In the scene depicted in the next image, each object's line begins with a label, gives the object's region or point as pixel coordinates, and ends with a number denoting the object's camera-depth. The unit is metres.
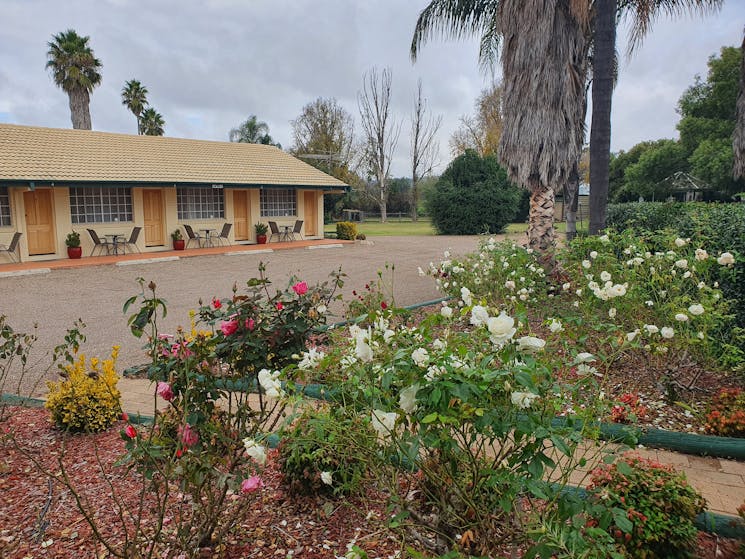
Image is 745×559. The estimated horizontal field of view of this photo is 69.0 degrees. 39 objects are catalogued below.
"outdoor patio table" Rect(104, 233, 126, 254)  17.39
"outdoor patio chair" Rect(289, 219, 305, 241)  22.98
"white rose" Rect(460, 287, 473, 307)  2.54
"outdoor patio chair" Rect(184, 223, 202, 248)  19.58
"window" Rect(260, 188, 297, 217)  22.39
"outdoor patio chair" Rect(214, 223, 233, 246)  20.20
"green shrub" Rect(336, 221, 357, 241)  23.92
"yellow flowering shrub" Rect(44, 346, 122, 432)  3.92
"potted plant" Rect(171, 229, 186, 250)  19.16
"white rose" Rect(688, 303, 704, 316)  3.80
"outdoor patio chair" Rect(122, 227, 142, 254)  17.80
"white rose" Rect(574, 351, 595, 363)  2.05
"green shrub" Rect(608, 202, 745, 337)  4.99
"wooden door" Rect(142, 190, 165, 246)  19.00
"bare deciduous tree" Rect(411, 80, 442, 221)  43.38
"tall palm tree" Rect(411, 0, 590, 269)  9.10
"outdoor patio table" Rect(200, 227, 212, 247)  20.16
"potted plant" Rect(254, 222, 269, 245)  21.48
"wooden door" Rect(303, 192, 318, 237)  24.02
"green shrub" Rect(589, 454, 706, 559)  2.41
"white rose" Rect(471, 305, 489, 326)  1.90
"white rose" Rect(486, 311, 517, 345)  1.72
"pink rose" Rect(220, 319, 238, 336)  2.65
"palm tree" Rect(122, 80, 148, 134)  36.19
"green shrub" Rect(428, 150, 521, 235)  28.14
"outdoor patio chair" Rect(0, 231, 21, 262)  15.38
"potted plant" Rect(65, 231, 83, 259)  16.53
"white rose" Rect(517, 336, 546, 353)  1.74
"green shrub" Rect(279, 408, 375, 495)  2.58
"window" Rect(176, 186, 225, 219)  19.97
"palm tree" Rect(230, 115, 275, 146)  46.03
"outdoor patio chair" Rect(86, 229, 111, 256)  17.12
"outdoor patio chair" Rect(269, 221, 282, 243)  22.30
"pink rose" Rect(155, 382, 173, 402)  2.52
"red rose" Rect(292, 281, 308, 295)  2.97
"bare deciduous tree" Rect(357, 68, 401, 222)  41.97
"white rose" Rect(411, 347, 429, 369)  1.77
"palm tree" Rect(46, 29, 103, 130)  28.66
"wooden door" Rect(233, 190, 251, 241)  21.52
